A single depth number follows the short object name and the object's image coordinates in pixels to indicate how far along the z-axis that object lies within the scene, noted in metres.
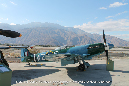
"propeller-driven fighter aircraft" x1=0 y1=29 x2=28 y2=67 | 6.09
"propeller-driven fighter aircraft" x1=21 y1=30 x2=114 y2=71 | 11.46
